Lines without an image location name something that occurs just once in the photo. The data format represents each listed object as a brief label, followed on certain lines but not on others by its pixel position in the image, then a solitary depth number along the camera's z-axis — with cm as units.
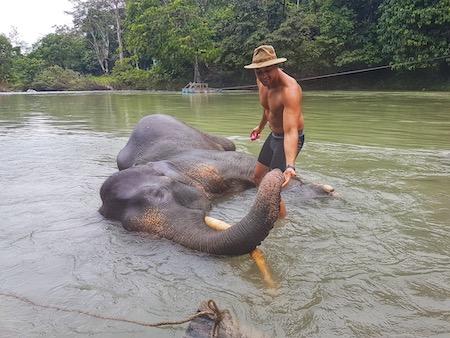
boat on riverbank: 3209
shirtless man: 423
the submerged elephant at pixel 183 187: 312
